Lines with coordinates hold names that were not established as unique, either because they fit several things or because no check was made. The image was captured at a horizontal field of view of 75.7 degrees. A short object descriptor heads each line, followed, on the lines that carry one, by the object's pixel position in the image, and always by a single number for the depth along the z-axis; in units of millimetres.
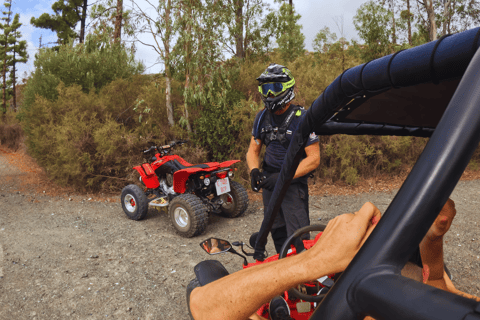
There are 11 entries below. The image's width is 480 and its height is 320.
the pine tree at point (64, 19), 24703
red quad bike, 4895
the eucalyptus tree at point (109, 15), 7680
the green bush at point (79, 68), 9867
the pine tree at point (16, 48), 32469
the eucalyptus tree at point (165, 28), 7297
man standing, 2867
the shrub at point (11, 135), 20139
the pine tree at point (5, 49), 31469
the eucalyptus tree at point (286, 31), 11539
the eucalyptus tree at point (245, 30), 9648
